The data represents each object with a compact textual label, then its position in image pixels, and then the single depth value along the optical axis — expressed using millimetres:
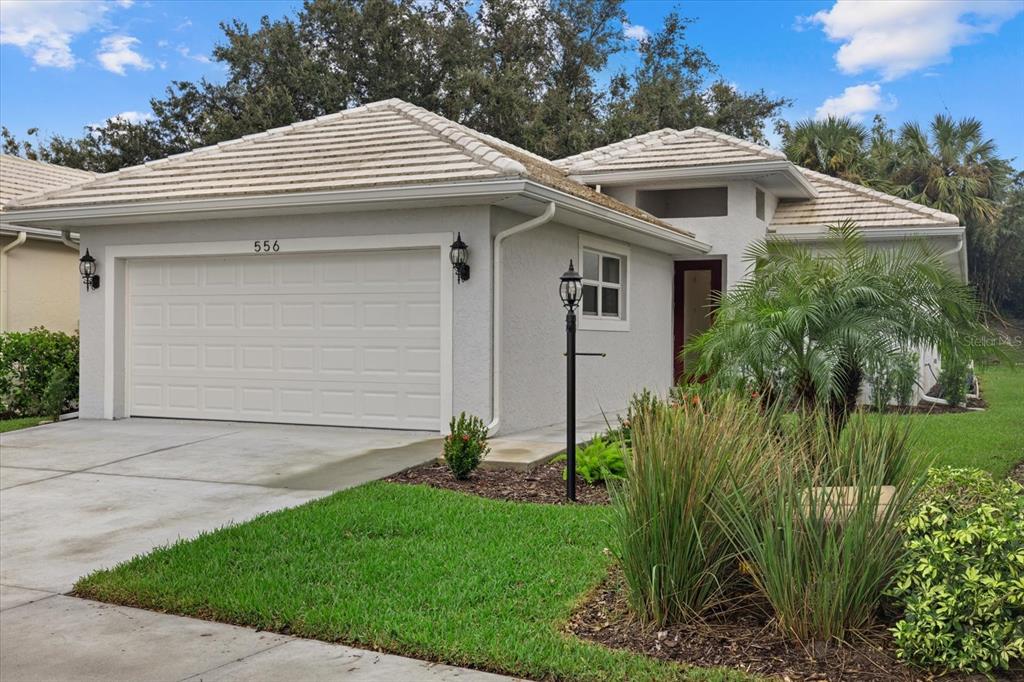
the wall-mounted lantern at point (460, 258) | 10781
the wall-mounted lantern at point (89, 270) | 12914
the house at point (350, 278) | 10977
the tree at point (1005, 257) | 39500
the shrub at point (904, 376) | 7262
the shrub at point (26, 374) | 13820
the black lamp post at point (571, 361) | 7793
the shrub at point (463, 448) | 8461
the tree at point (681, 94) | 33312
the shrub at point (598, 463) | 8469
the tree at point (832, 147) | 28719
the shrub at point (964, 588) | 3990
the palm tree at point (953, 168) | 31656
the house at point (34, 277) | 15469
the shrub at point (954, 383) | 7875
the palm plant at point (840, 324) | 7316
